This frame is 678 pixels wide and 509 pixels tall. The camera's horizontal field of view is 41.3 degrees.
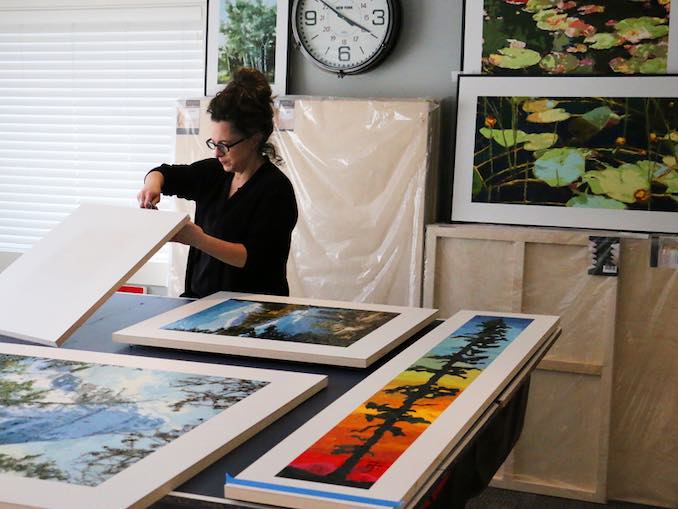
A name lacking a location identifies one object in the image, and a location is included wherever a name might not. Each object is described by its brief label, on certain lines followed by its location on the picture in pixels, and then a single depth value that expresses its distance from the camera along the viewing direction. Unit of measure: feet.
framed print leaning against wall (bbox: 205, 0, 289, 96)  12.16
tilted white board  6.03
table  3.62
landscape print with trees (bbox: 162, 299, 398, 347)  6.08
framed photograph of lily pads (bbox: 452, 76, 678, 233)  10.73
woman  8.11
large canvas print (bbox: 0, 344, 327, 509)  3.43
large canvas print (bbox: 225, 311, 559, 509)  3.43
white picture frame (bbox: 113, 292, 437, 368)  5.59
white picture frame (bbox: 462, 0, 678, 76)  11.29
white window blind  13.80
